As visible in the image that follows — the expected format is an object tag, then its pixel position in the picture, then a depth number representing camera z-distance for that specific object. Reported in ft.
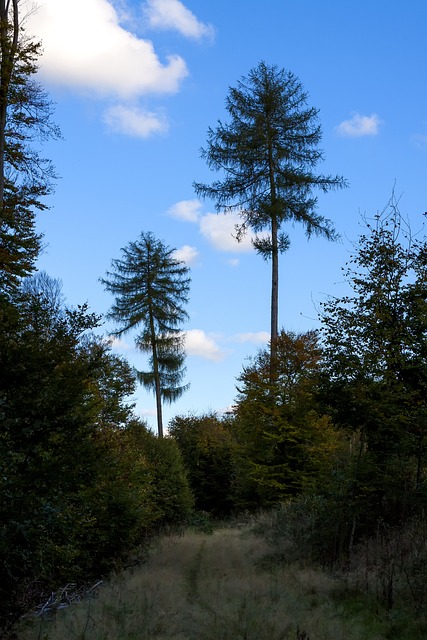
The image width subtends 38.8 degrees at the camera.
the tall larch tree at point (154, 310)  118.83
